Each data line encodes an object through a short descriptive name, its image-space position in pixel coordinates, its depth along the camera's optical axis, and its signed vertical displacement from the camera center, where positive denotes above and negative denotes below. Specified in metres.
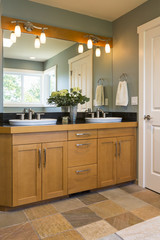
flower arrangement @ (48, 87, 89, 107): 2.71 +0.26
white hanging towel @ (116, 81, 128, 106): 2.97 +0.34
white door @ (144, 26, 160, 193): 2.56 +0.12
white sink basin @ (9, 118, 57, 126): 2.14 -0.04
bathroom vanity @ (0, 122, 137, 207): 2.06 -0.45
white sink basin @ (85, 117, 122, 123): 2.65 -0.03
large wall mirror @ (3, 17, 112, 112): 2.58 +0.63
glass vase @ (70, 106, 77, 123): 2.72 +0.06
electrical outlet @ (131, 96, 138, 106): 2.84 +0.23
